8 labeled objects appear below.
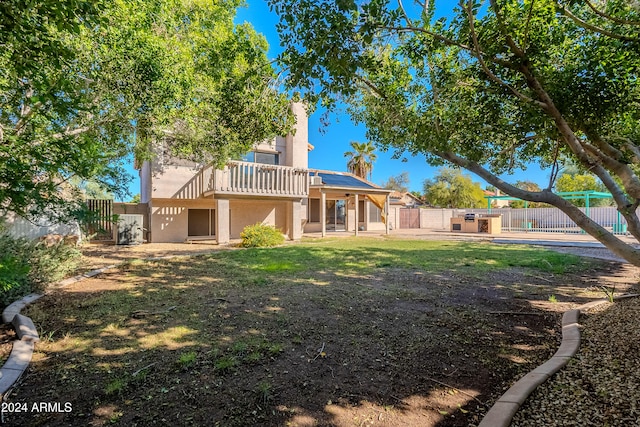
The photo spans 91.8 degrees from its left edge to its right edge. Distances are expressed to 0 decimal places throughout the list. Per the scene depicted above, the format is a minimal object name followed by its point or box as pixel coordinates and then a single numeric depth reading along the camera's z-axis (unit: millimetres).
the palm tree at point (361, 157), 31141
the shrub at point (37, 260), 5063
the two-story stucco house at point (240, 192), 13320
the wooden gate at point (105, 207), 13698
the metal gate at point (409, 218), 29828
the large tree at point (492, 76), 3184
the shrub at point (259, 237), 12539
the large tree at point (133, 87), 2986
